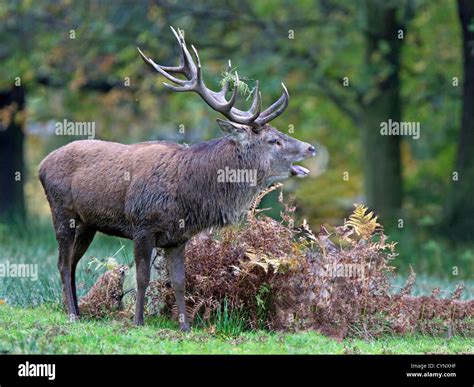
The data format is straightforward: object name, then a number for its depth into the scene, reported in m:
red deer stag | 9.59
